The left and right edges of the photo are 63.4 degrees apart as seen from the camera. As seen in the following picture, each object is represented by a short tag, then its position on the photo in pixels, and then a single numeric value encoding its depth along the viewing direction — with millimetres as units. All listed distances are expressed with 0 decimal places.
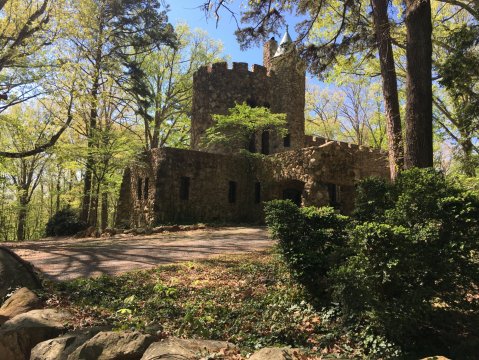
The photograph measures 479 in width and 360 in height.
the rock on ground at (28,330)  4762
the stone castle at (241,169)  15430
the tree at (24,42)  13562
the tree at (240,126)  18438
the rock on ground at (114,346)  3807
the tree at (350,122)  32125
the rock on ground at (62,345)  4246
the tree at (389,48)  6695
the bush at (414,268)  3766
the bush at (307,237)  5180
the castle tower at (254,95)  21812
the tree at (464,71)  8289
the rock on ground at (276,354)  3296
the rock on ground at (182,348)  3514
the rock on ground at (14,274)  6422
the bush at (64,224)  17922
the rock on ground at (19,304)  5457
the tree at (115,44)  19359
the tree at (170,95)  28438
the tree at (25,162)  22594
